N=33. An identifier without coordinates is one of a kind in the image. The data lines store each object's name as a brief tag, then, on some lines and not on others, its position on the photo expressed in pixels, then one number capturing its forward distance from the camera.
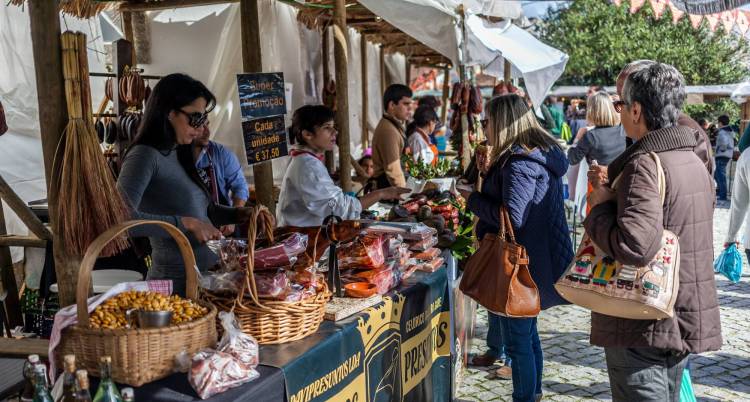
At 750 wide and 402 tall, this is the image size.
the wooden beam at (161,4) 6.24
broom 2.24
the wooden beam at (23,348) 2.51
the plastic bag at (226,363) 2.00
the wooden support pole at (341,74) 5.73
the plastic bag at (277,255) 2.54
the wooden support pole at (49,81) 2.27
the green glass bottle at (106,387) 1.82
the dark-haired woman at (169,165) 2.92
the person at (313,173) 3.87
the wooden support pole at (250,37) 4.45
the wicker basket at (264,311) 2.38
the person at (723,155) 15.33
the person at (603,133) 6.98
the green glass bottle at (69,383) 1.80
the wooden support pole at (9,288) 4.58
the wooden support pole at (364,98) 11.77
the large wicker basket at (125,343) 1.96
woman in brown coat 2.58
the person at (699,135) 3.80
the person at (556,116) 16.50
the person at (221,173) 4.64
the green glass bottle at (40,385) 1.82
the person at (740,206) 5.32
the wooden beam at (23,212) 4.05
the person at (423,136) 7.58
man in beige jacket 6.61
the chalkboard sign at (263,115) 4.16
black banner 2.49
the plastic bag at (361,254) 3.09
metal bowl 2.01
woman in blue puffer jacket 3.74
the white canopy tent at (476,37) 6.29
